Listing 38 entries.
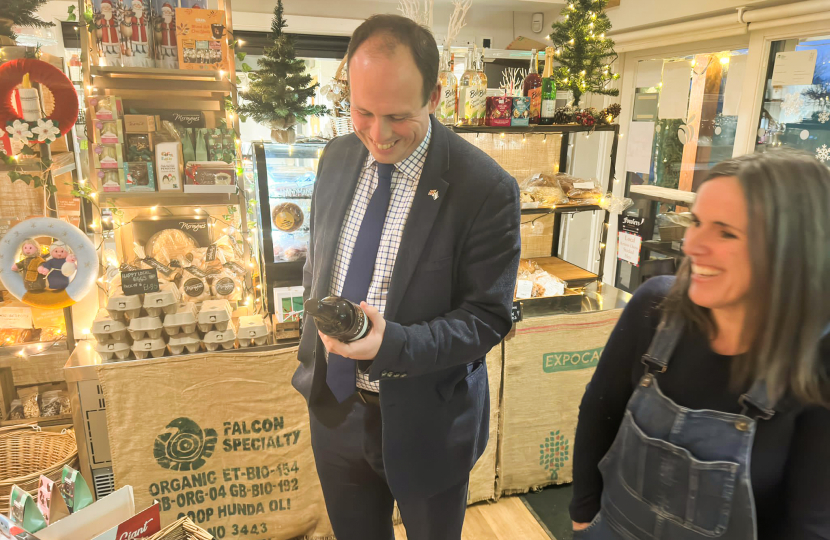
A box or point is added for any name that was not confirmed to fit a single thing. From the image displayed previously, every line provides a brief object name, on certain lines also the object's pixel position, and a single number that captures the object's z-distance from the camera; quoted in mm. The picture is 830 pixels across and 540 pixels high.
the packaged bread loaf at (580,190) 2498
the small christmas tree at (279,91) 2035
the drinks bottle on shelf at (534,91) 2393
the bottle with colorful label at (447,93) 2239
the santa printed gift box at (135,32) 1957
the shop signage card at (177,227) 2268
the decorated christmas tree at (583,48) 2342
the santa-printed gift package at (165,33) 2016
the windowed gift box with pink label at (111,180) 2004
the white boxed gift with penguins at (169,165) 2029
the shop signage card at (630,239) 2654
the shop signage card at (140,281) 1885
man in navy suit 1157
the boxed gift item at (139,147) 2027
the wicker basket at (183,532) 1262
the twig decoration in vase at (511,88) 2457
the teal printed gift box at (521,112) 2330
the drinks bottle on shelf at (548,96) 2371
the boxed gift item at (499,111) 2318
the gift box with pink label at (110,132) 1980
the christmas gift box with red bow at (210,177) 2078
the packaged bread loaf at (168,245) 2254
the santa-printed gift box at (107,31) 1931
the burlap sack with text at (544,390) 2428
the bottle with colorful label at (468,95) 2318
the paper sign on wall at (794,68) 2729
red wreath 1846
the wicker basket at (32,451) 2082
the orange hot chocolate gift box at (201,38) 1984
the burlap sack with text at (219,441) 1986
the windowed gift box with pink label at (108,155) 1993
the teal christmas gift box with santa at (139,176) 2016
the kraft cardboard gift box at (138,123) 2014
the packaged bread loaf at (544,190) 2430
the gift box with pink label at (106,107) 1969
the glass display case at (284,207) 2074
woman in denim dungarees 954
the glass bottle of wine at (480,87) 2320
